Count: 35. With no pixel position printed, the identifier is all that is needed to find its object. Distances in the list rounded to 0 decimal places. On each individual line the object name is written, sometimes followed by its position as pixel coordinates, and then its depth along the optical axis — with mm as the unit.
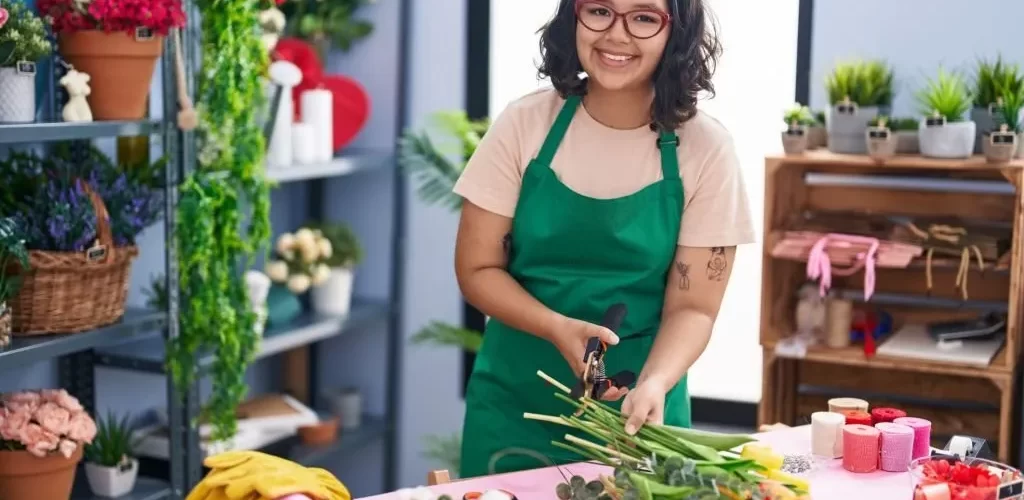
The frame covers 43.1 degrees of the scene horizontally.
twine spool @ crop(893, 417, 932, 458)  2148
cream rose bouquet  3773
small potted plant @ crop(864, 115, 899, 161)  3242
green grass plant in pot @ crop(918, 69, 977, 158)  3205
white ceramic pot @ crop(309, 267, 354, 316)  3904
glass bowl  1865
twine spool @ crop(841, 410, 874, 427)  2178
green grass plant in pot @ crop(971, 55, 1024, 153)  3203
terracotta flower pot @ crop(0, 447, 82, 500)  2666
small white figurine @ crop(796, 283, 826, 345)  3481
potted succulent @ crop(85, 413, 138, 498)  3045
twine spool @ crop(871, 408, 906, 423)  2195
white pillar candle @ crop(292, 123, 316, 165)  3629
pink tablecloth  1985
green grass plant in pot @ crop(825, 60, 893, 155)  3365
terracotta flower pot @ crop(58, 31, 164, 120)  2811
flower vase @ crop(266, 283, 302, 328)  3723
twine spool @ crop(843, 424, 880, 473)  2088
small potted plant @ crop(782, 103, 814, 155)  3338
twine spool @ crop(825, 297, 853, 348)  3393
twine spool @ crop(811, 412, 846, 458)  2164
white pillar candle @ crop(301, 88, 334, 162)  3691
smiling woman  2252
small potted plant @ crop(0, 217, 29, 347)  2562
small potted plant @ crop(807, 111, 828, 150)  3504
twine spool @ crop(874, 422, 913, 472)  2088
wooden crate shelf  3408
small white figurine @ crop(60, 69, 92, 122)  2768
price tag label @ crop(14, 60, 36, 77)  2629
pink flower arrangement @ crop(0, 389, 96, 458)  2664
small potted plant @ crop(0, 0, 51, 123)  2588
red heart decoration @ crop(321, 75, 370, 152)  3896
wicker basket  2693
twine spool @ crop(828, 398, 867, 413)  2283
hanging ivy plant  3049
